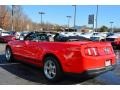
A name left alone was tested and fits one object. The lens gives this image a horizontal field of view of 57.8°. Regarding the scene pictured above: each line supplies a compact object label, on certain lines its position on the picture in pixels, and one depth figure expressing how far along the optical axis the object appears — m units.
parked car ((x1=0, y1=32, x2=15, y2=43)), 10.57
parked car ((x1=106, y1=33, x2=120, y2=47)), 7.90
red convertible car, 2.74
